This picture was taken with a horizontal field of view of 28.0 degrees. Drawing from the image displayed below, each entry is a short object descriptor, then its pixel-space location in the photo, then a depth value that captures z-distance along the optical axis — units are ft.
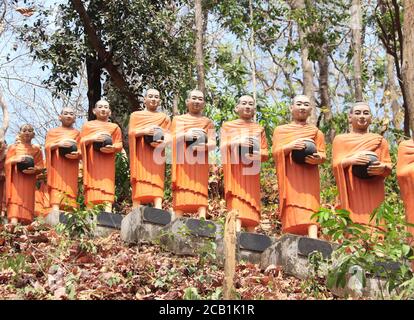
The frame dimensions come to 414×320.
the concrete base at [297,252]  25.66
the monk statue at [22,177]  35.70
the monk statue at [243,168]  29.12
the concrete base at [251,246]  27.61
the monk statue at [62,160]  33.99
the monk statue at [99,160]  32.96
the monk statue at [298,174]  27.99
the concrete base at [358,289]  23.80
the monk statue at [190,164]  30.07
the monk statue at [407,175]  25.11
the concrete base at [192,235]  27.96
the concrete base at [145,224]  30.09
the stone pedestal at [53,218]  33.39
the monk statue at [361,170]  27.25
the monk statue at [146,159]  31.91
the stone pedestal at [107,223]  31.89
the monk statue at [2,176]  37.32
